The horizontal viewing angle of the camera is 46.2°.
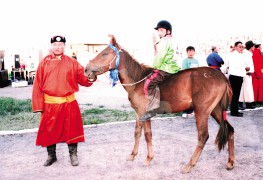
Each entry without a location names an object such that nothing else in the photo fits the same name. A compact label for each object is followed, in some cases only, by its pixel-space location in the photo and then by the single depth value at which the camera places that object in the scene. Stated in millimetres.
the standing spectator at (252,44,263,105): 10349
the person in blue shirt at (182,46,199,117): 8648
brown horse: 4496
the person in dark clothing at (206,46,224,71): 9406
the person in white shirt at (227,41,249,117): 8625
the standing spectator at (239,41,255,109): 10008
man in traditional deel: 4730
